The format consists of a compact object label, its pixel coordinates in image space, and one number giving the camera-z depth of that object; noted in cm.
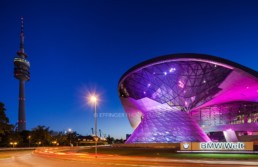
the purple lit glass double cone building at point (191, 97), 3622
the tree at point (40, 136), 6656
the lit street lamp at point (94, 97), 2164
